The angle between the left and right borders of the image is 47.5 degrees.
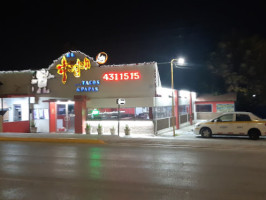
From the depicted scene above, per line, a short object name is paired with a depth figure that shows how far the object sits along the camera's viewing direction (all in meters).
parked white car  17.34
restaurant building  20.75
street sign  18.39
